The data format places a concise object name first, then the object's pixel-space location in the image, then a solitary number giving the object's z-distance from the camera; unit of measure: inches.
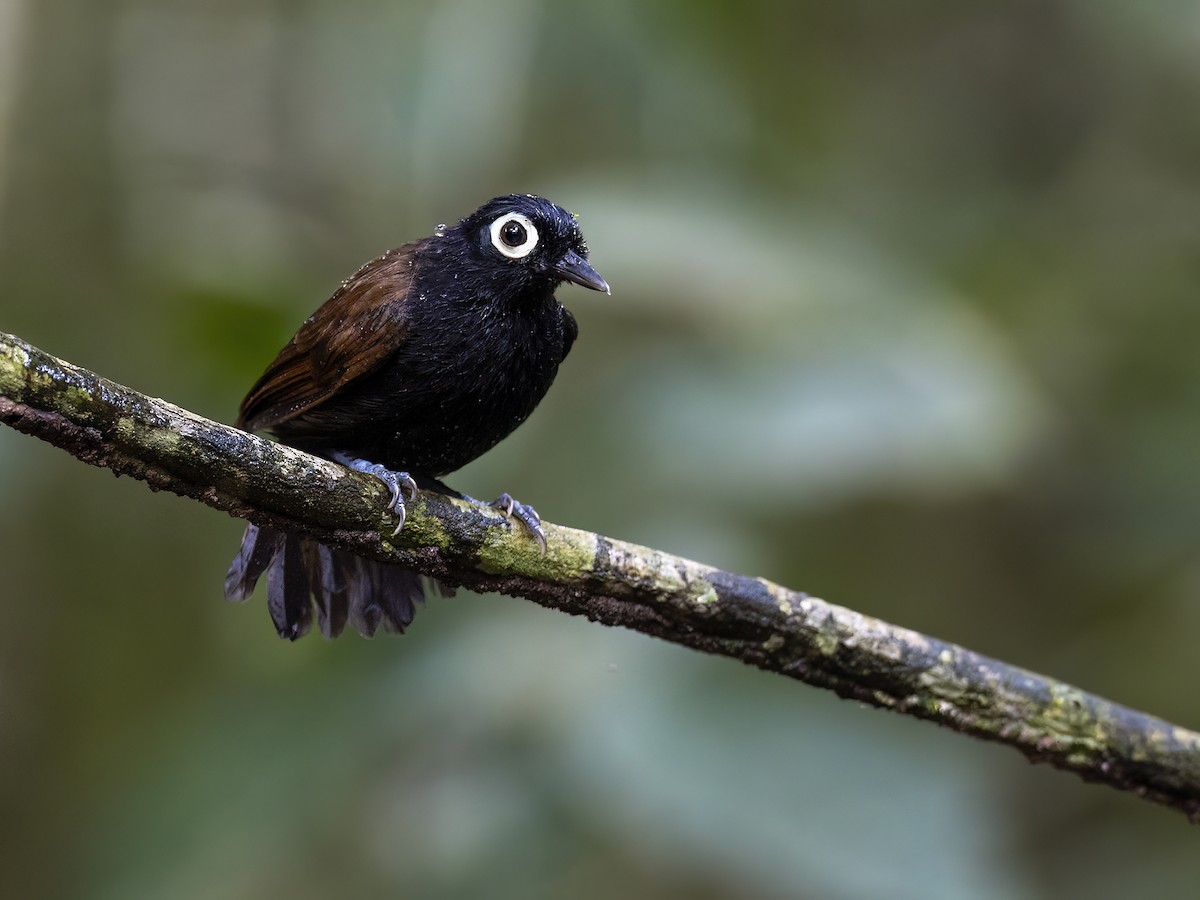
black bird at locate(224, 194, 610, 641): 150.0
